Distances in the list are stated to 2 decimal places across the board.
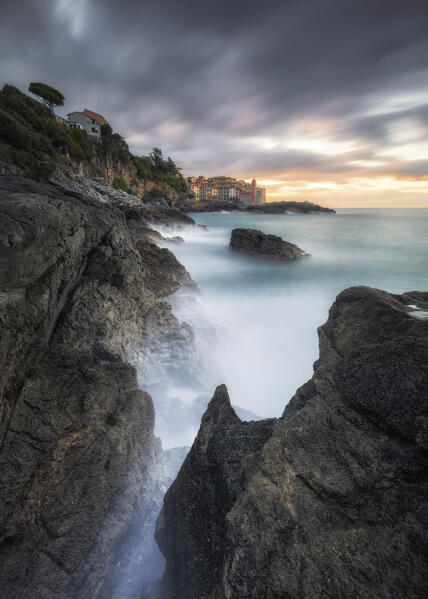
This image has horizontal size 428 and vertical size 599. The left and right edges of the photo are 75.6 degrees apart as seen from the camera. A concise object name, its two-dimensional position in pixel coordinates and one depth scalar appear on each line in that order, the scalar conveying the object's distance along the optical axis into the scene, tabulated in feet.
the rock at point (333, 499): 6.62
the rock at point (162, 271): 33.47
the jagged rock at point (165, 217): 113.75
